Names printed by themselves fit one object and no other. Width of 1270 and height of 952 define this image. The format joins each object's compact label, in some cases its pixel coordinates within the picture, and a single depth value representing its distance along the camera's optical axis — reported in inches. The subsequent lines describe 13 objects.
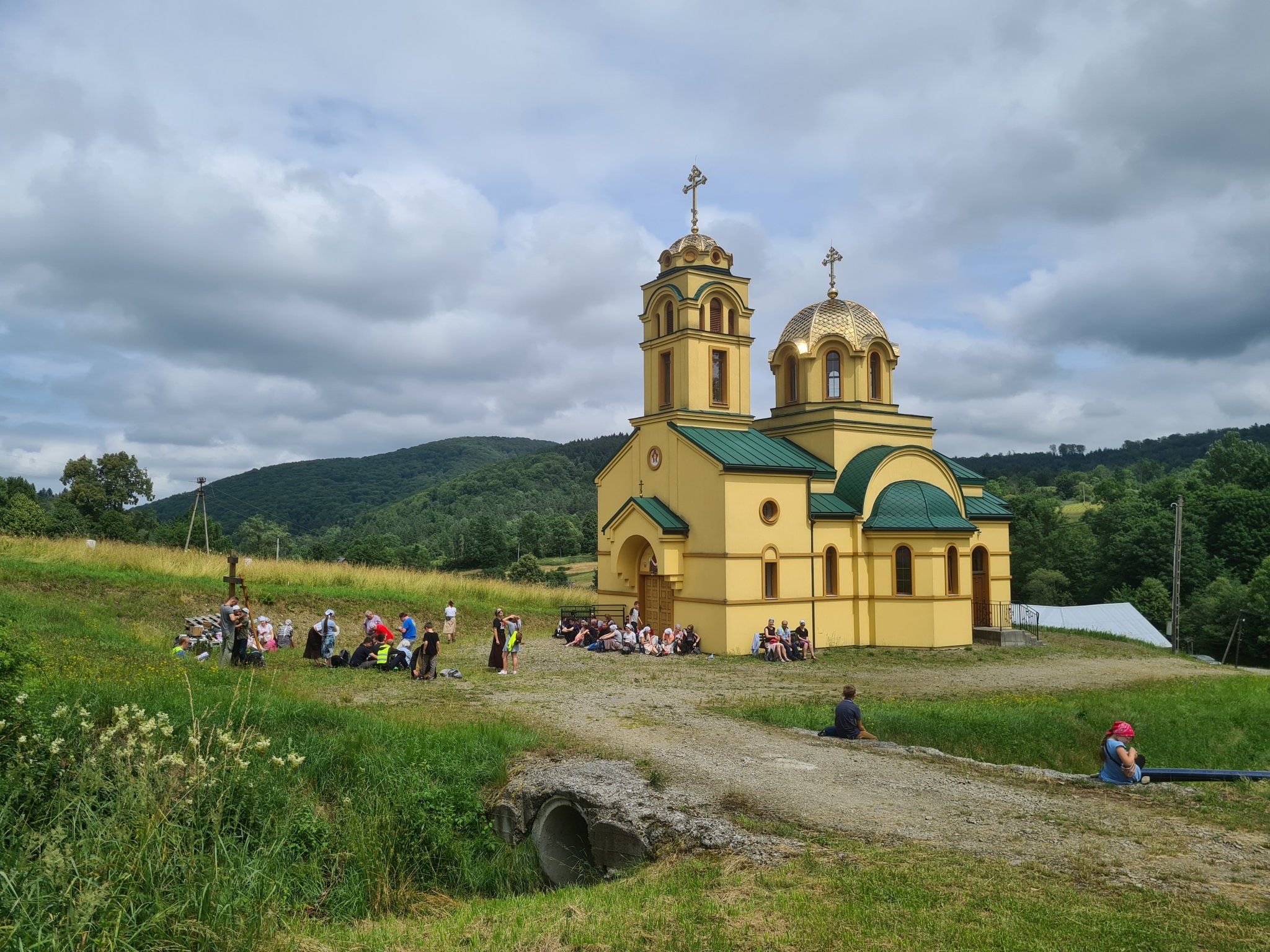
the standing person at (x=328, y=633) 843.4
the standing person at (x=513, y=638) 812.0
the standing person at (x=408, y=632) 837.8
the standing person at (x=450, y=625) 1057.1
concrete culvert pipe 386.3
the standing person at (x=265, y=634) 904.9
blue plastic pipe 457.1
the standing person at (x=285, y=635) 954.1
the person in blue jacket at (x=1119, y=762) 437.1
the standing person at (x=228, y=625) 732.0
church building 1045.8
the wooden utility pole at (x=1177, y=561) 1512.1
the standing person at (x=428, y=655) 743.7
